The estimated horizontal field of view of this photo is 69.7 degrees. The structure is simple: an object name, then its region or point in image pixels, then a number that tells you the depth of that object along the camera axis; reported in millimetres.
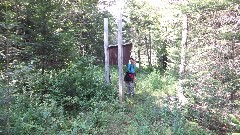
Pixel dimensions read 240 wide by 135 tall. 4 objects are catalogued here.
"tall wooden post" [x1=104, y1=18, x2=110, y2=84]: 7762
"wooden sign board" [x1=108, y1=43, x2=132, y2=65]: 8246
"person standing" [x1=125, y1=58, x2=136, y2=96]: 8073
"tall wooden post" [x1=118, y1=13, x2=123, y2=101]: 7317
